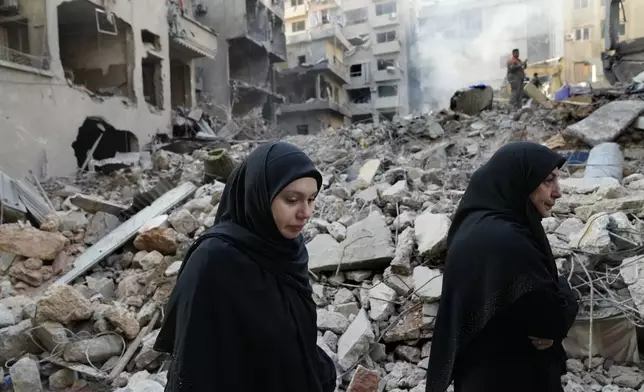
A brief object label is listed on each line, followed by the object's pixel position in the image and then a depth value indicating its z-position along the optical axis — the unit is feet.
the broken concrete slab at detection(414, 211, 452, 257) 12.00
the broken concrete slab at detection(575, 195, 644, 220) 12.96
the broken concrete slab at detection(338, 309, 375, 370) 9.41
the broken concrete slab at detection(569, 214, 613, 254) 10.56
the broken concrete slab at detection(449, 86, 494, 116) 38.86
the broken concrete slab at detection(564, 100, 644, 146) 22.63
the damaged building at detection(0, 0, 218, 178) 28.96
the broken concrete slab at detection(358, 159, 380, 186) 21.75
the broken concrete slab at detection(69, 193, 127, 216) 20.90
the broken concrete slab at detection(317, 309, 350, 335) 10.46
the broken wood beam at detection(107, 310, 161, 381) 10.58
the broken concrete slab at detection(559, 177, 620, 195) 15.84
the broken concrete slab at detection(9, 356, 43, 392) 10.01
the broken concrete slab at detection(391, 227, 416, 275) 11.78
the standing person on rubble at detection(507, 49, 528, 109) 35.85
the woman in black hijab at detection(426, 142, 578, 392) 5.60
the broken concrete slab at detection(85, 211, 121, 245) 18.93
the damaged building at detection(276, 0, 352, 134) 94.79
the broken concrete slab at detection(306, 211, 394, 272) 12.52
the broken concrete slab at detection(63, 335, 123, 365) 10.84
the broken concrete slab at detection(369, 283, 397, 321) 10.68
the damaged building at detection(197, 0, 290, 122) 65.51
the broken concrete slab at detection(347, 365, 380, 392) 8.35
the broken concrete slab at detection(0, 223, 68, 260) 16.72
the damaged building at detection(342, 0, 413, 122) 117.39
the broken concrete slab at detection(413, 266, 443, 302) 10.39
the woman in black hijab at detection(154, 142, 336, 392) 4.50
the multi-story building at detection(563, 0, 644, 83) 103.29
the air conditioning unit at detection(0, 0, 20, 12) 31.17
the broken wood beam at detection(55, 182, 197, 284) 16.25
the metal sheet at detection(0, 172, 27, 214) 19.53
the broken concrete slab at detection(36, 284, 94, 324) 11.25
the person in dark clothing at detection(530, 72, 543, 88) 46.91
